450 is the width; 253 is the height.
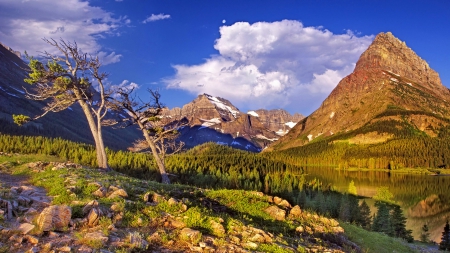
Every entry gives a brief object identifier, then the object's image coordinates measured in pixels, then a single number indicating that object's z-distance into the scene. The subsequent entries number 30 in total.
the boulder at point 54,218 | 11.53
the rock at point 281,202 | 20.24
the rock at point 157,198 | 15.94
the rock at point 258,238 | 12.72
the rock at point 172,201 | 15.30
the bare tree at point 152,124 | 38.47
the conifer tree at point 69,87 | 33.03
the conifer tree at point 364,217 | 73.01
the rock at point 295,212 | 18.93
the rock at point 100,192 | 15.99
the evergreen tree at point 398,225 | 68.76
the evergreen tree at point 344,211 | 73.35
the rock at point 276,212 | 17.92
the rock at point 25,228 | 10.99
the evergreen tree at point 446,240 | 57.51
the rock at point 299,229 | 16.41
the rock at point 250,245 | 12.10
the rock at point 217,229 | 13.07
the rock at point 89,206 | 13.14
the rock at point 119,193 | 15.98
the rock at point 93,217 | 12.45
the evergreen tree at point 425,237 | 68.19
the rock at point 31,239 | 10.53
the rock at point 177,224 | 13.26
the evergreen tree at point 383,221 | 62.43
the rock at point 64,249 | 10.06
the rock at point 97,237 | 10.90
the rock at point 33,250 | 9.79
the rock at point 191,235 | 12.04
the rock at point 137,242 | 10.92
